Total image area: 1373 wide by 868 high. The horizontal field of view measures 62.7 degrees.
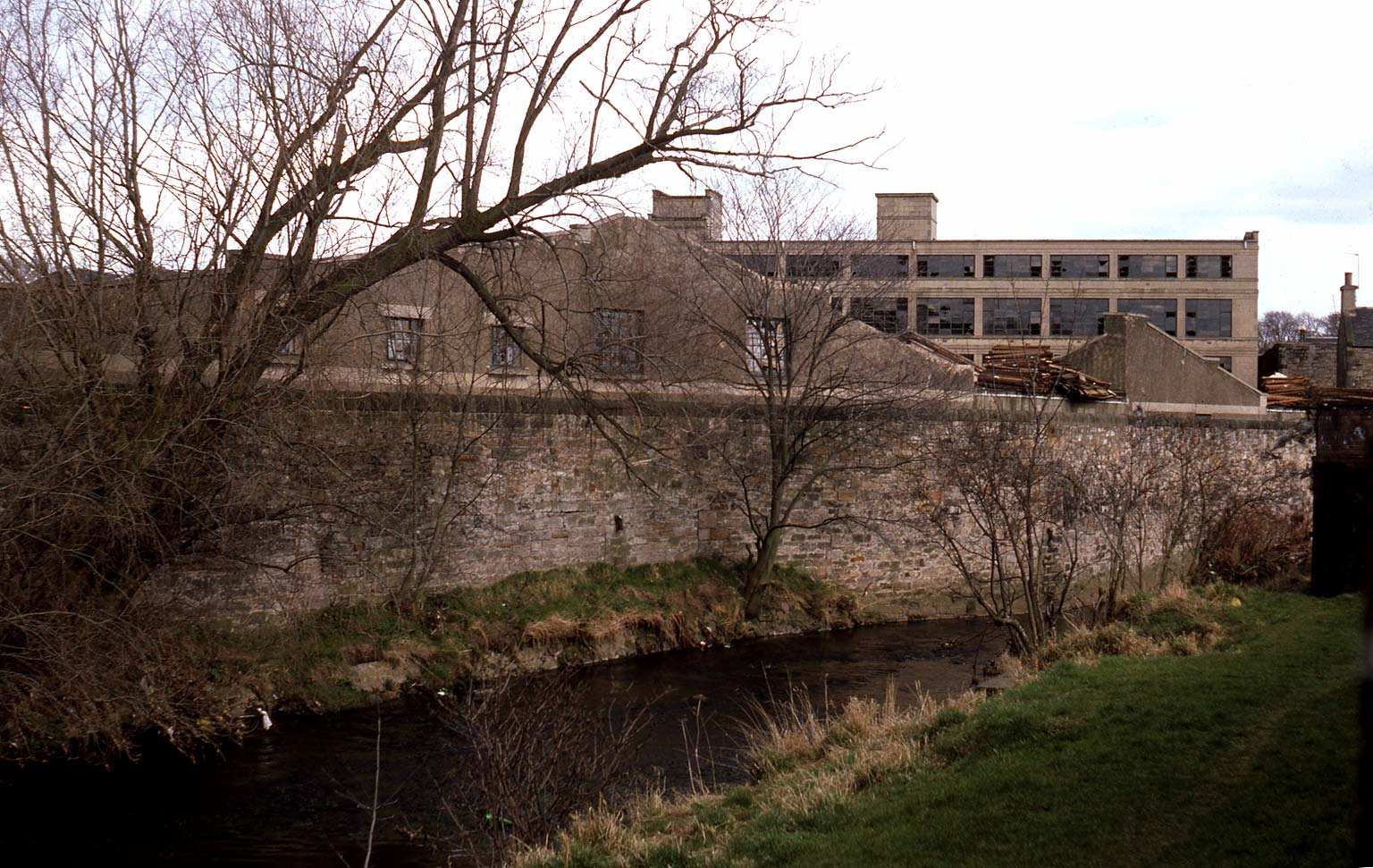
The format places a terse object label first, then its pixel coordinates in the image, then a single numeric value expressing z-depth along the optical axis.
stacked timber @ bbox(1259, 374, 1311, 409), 27.44
